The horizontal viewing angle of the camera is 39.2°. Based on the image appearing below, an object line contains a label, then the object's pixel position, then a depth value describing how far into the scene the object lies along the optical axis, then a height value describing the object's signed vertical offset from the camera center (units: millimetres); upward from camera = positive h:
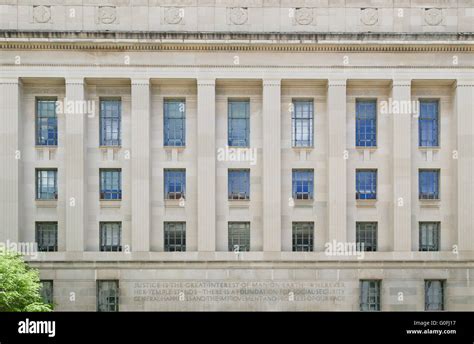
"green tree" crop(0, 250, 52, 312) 31531 -5876
